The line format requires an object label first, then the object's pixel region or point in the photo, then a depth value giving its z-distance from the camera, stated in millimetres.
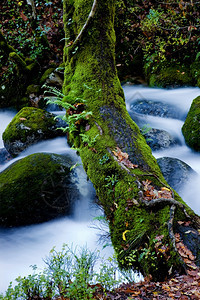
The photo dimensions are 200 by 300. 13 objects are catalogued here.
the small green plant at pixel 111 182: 3287
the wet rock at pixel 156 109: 8029
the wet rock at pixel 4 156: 7394
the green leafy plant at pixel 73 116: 3877
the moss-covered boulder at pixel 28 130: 7215
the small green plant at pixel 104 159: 3436
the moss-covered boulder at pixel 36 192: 5133
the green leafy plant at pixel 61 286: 2223
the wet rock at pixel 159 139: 6936
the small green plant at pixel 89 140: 3655
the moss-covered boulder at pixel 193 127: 6579
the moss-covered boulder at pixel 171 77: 9086
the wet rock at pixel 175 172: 5336
